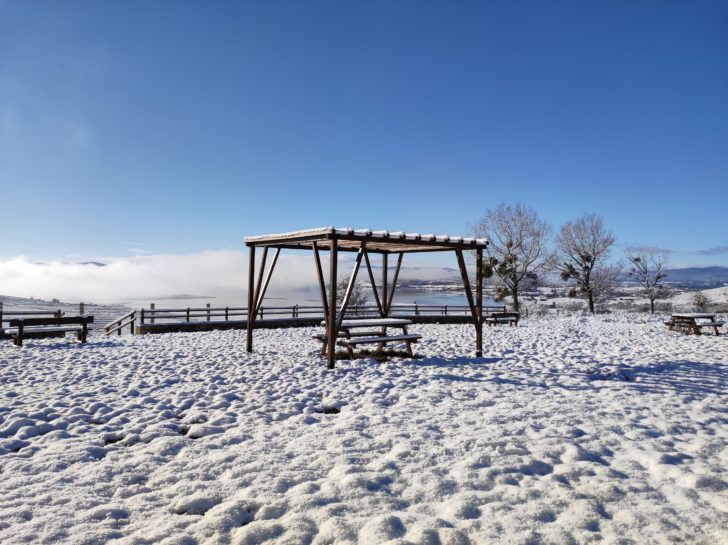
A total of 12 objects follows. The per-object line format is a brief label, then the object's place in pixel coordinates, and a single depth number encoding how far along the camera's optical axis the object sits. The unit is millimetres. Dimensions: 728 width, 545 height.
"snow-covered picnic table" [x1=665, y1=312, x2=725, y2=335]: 14750
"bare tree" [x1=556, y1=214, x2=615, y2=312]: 33281
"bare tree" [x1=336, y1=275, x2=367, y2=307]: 36388
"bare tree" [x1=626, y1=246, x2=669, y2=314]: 34312
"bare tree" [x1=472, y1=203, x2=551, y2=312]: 29844
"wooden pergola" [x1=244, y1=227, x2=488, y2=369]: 8820
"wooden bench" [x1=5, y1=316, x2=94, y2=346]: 11492
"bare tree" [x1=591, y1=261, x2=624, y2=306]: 34584
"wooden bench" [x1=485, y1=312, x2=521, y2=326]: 20594
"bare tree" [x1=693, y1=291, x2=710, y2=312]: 29650
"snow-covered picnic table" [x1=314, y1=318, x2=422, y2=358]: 9453
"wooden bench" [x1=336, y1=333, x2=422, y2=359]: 9414
